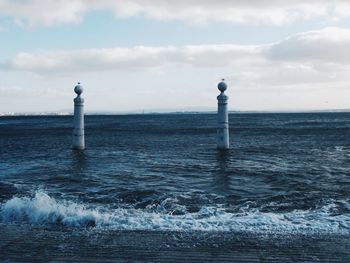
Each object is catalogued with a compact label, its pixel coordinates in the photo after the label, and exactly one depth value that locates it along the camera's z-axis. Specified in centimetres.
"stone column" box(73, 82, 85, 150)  2519
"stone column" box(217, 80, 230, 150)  2345
